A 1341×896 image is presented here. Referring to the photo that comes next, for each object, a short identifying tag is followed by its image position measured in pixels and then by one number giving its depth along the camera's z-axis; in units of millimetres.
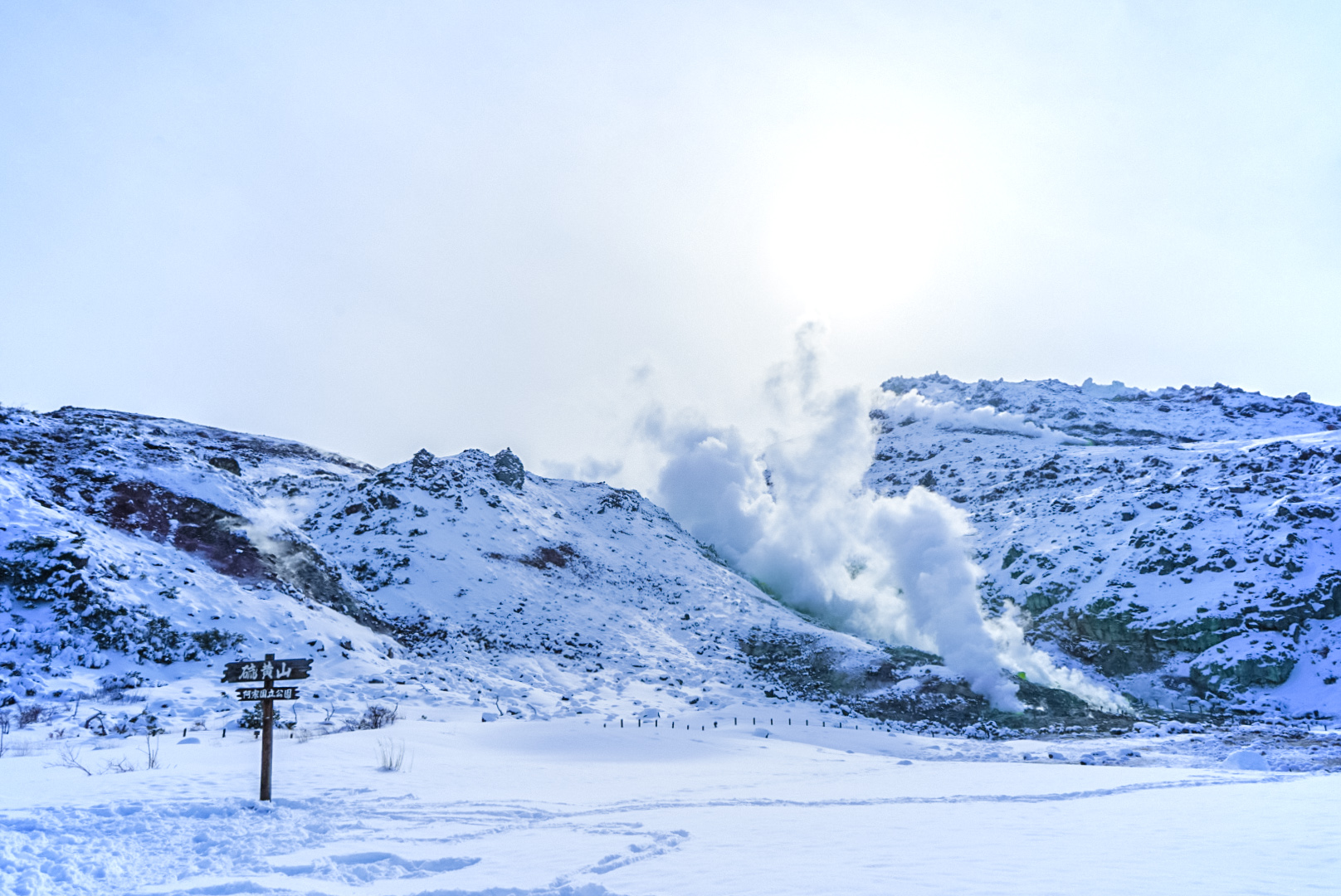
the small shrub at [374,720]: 22156
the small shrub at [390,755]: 15764
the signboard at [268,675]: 13156
